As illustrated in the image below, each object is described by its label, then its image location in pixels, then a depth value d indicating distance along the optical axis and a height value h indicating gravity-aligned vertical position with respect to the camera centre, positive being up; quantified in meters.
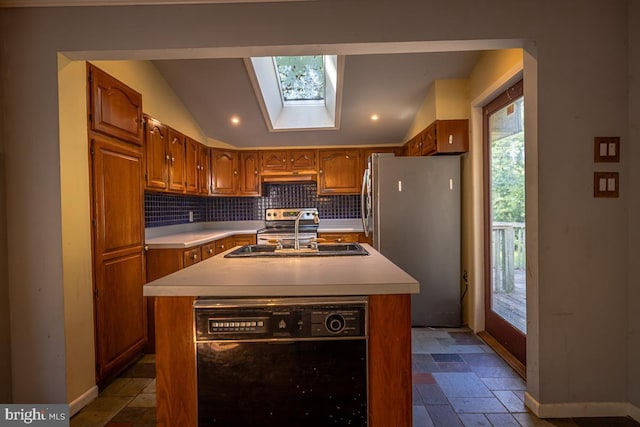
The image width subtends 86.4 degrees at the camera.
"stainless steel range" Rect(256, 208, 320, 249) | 4.22 -0.26
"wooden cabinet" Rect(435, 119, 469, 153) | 3.19 +0.65
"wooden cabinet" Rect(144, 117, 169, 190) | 2.83 +0.48
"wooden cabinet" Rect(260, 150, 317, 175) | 4.61 +0.62
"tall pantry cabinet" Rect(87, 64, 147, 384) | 2.11 -0.07
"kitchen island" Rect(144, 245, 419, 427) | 1.33 -0.58
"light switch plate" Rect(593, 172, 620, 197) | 1.84 +0.09
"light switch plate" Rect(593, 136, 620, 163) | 1.84 +0.28
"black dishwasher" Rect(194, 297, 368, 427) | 1.32 -0.65
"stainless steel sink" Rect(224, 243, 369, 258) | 1.91 -0.26
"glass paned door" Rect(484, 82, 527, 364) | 2.59 -0.15
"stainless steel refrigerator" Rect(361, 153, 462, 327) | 3.30 -0.22
